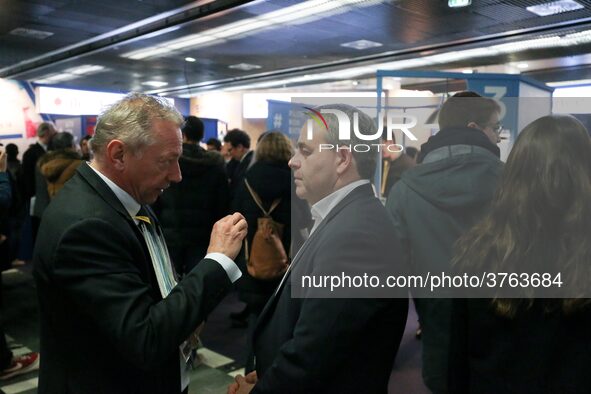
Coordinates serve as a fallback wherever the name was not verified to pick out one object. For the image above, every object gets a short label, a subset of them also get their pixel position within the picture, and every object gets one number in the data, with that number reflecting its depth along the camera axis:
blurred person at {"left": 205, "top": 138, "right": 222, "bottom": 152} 5.93
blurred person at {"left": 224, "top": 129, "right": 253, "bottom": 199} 4.52
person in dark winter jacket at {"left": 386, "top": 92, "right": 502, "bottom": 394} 1.33
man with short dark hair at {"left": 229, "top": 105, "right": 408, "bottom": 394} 1.10
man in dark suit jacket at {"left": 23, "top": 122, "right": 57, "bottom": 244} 4.53
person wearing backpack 2.68
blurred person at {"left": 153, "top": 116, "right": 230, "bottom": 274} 2.98
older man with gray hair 0.98
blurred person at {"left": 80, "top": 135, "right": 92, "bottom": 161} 4.55
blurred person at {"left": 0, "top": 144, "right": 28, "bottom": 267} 4.39
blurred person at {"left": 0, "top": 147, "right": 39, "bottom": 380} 2.83
